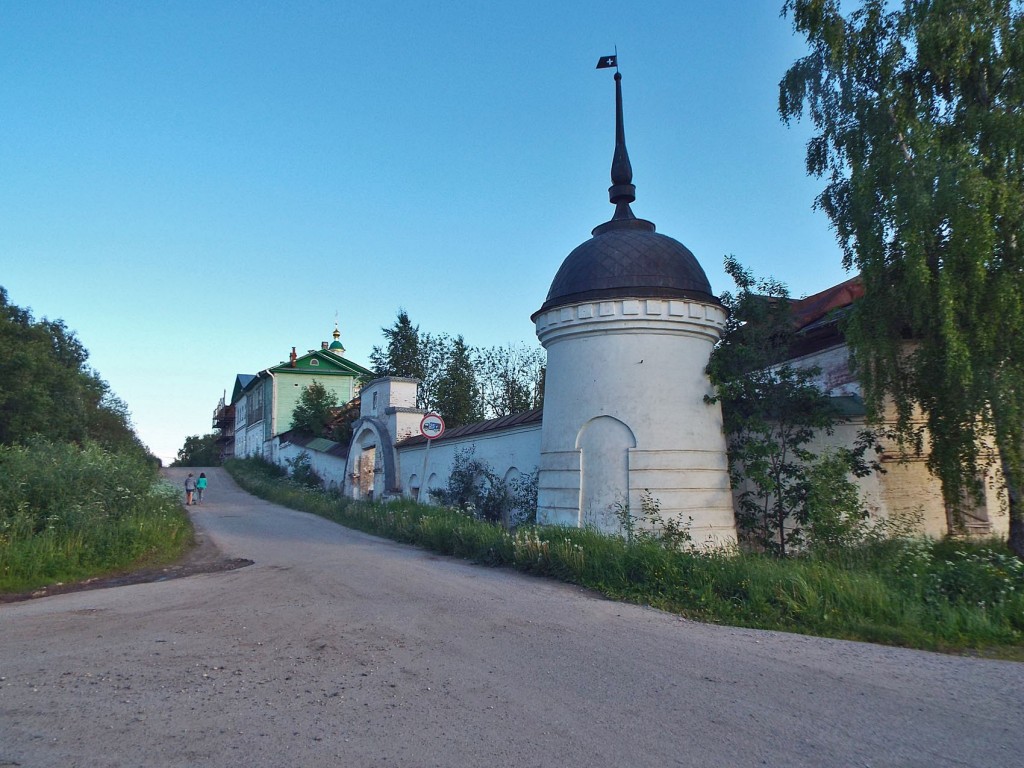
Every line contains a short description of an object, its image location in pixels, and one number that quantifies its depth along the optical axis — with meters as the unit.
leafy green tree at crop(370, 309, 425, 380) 31.97
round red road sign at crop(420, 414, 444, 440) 15.78
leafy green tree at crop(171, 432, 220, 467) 66.06
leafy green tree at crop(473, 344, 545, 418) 30.73
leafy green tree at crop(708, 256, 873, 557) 10.45
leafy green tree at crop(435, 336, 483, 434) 28.58
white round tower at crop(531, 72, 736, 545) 10.37
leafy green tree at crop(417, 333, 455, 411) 29.78
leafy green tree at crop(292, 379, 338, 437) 32.69
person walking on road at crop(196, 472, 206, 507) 25.52
